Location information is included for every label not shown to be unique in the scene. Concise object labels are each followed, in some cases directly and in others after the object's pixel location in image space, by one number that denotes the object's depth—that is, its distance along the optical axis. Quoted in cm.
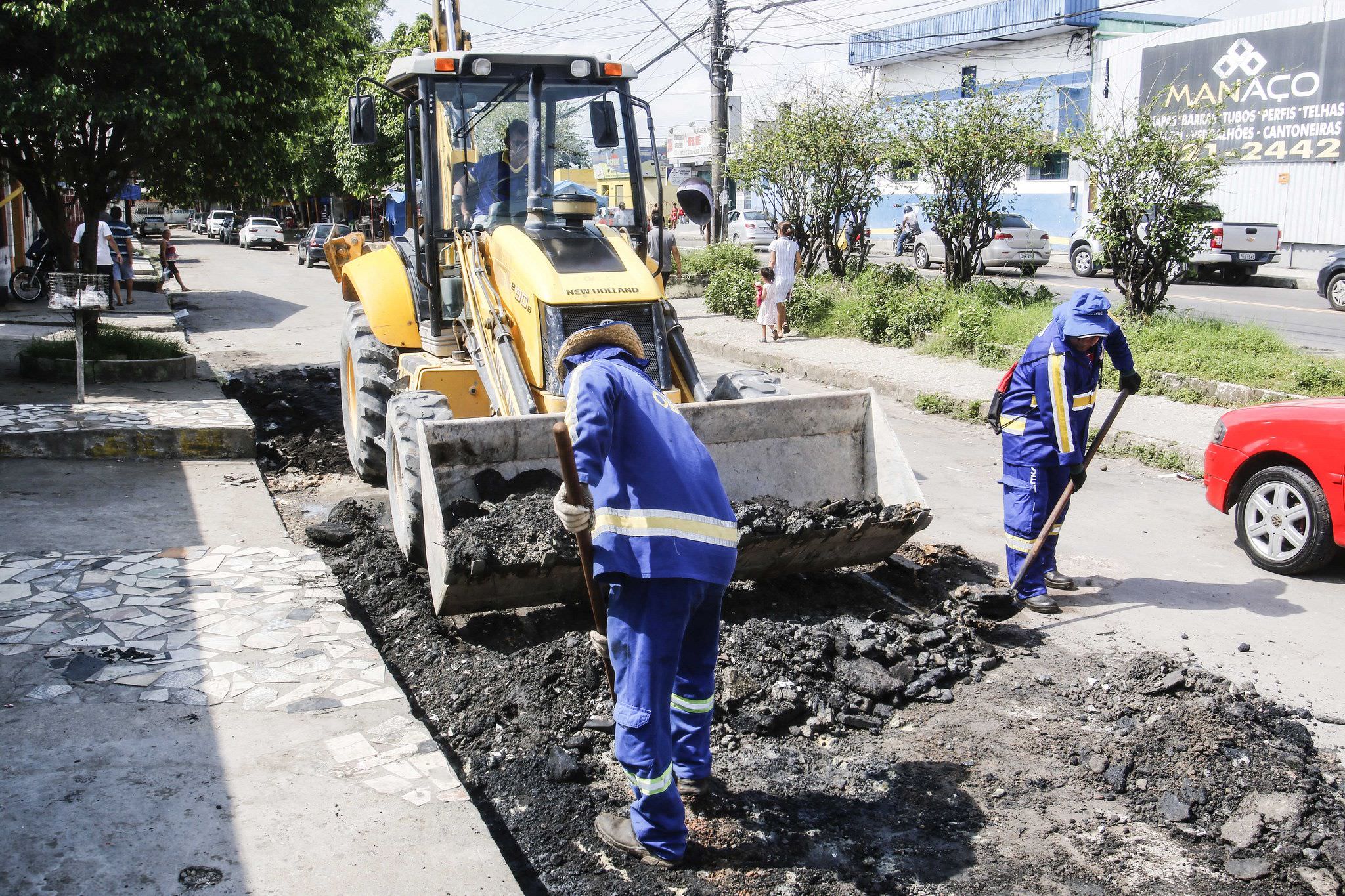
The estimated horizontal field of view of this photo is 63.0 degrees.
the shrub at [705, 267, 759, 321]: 1898
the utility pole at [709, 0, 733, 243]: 2267
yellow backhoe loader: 585
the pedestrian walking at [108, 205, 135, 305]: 2072
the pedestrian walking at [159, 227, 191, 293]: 2438
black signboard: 2619
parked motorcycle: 1995
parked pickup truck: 2389
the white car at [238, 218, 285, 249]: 4581
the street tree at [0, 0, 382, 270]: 994
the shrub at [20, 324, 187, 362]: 1211
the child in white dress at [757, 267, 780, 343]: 1612
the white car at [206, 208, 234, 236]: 5383
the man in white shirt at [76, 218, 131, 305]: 1881
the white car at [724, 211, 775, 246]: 3625
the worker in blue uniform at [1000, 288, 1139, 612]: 607
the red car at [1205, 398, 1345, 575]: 639
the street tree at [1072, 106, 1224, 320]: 1260
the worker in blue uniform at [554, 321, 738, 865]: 365
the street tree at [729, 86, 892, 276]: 1761
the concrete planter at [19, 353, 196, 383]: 1177
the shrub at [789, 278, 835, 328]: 1678
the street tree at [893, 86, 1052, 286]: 1499
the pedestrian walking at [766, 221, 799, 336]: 1590
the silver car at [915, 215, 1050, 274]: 2622
